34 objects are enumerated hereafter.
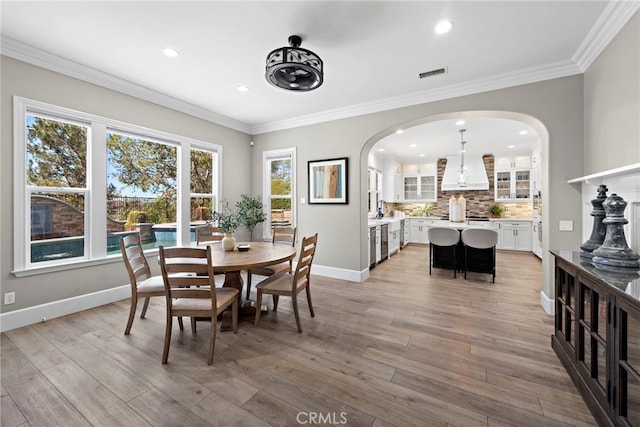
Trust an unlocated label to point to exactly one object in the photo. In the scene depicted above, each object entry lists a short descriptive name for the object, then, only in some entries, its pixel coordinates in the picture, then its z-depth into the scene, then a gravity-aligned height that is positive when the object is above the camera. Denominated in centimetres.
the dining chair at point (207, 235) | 354 -35
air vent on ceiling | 297 +168
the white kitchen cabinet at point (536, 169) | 611 +110
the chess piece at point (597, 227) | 188 -10
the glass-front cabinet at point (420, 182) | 817 +99
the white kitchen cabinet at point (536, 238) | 582 -60
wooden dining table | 226 -46
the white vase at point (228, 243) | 292 -37
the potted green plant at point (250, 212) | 411 -1
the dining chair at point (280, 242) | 315 -47
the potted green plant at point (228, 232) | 293 -26
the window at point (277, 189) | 501 +45
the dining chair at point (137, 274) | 241 -65
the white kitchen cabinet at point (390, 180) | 777 +99
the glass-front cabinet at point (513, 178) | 701 +98
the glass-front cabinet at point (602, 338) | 120 -71
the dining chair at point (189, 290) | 196 -62
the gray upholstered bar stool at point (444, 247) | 445 -65
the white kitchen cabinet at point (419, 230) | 794 -55
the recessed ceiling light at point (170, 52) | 260 +165
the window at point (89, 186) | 267 +30
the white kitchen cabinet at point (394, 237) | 621 -63
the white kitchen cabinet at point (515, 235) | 666 -60
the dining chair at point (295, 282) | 252 -74
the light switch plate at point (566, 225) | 286 -13
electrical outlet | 251 -88
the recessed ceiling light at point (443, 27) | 221 +165
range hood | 719 +114
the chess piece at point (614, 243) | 156 -19
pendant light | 671 +103
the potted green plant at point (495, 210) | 732 +7
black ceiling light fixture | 214 +123
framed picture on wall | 427 +54
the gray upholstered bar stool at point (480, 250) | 414 -65
